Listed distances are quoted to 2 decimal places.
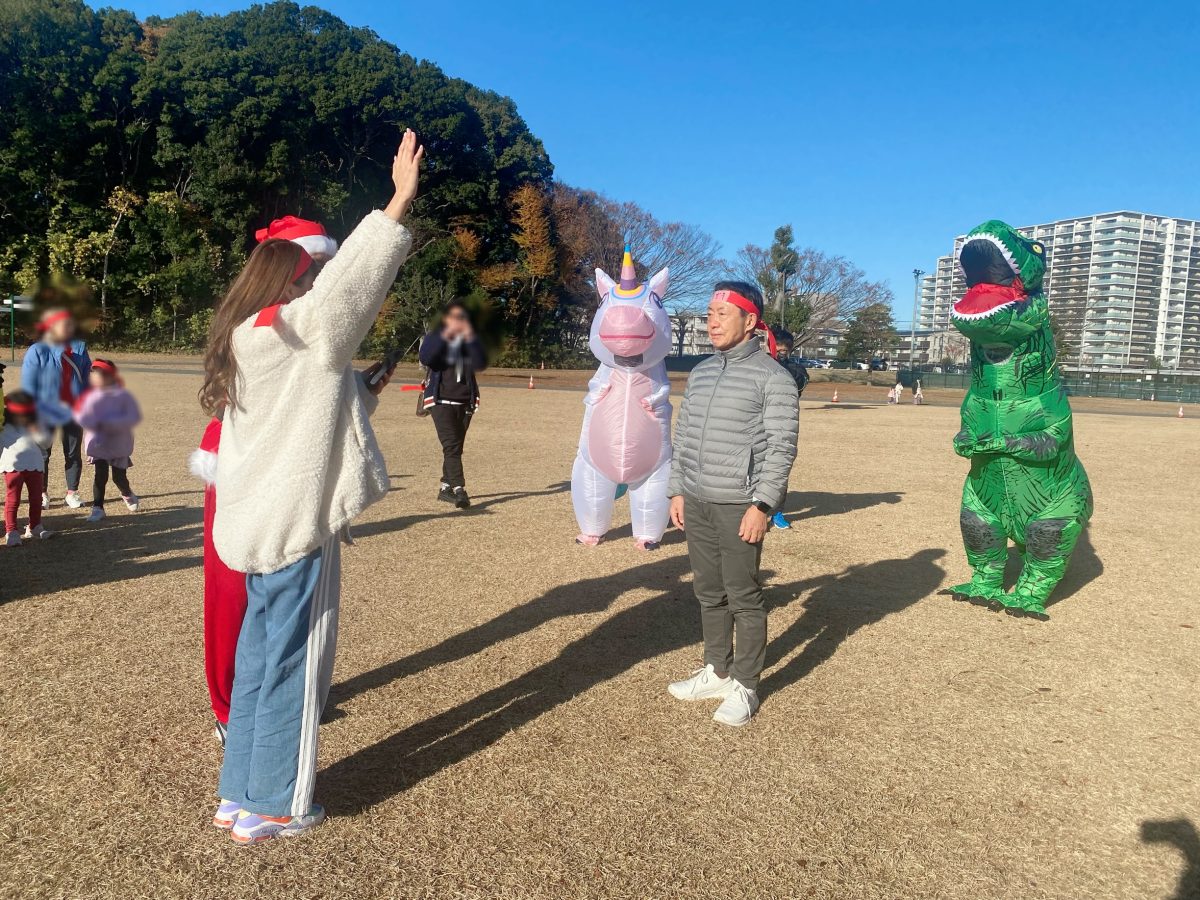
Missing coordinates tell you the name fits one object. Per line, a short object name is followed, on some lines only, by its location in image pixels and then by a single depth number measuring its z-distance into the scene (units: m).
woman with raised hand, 2.43
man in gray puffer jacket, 3.77
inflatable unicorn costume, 6.71
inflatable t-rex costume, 5.44
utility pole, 56.44
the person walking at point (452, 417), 8.30
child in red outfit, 5.60
